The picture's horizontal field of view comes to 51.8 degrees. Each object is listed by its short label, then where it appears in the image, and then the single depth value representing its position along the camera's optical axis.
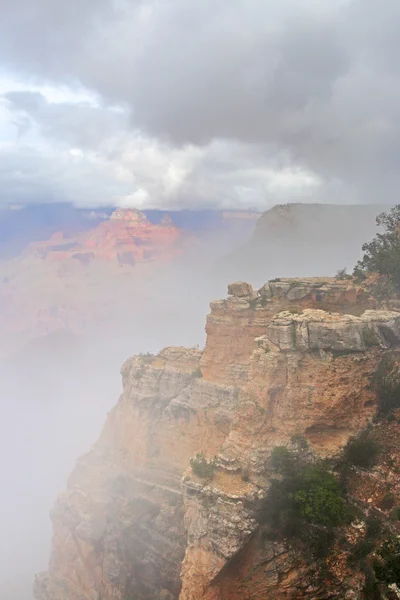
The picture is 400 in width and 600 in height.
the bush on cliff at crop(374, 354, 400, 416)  22.23
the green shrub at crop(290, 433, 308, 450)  21.31
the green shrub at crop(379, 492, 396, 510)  18.56
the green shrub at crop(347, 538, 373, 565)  17.08
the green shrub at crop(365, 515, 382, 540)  17.58
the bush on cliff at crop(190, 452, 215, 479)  21.91
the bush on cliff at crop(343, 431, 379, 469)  20.53
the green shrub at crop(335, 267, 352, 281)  35.51
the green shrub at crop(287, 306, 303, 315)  25.14
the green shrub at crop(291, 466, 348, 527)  18.62
